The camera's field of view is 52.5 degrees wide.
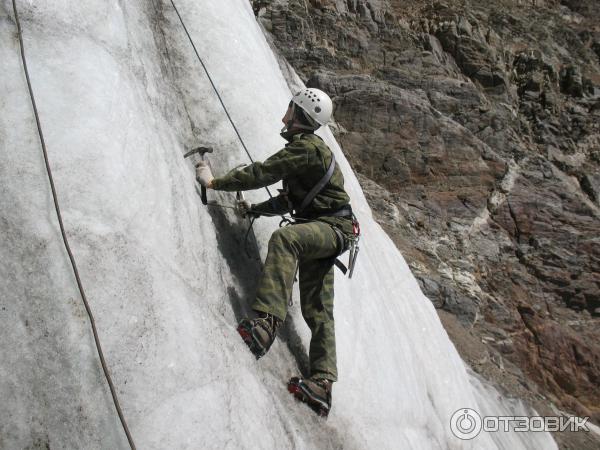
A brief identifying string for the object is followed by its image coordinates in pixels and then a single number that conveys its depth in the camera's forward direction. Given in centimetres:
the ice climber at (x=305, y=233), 455
